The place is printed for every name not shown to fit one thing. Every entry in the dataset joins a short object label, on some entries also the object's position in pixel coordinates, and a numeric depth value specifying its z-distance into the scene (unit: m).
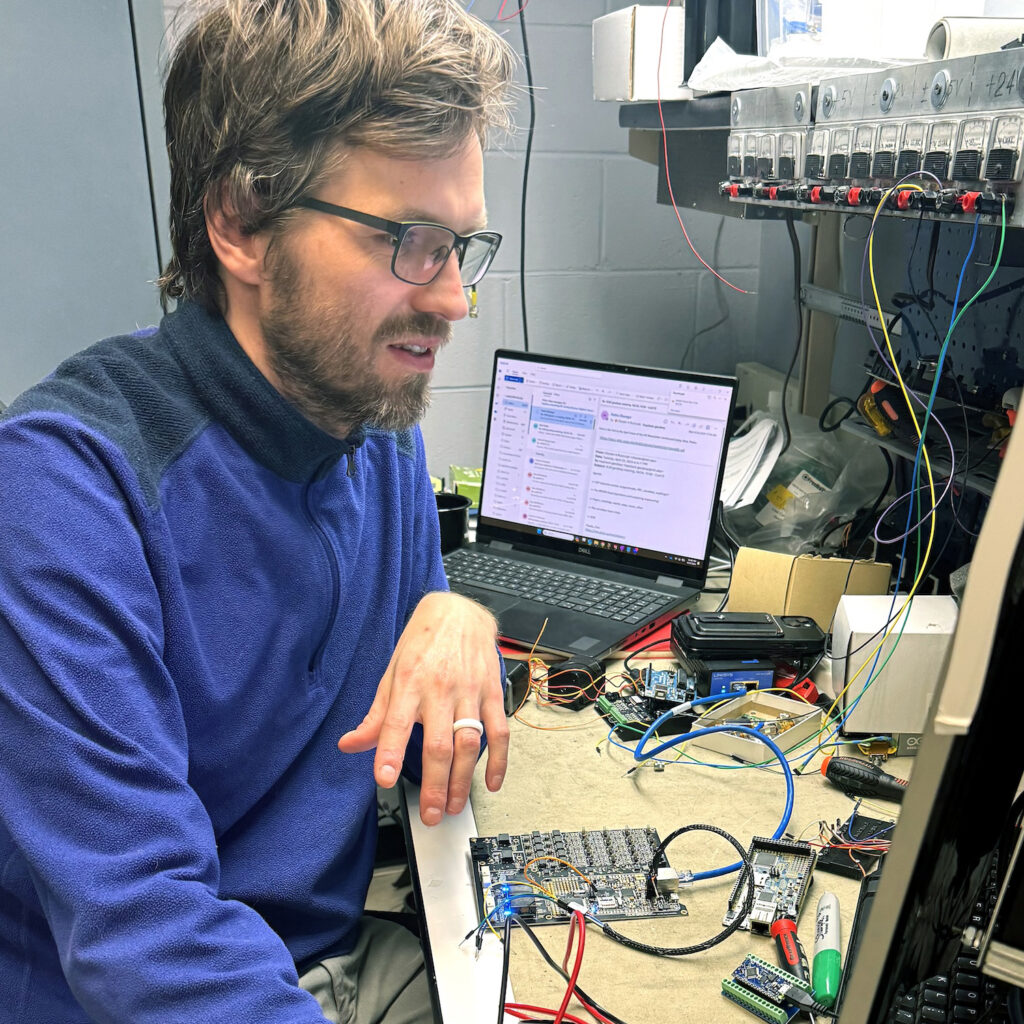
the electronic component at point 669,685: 1.19
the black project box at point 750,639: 1.21
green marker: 0.74
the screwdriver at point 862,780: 1.00
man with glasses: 0.69
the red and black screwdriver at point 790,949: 0.78
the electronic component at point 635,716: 1.14
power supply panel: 0.81
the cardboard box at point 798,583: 1.30
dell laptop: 1.42
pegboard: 1.25
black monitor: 0.33
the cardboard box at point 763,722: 1.08
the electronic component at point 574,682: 1.24
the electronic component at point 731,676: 1.20
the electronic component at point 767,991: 0.73
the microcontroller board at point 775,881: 0.83
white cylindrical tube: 0.95
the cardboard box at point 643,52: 1.47
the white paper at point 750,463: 1.65
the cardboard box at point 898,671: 1.08
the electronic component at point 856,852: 0.90
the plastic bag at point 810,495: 1.62
